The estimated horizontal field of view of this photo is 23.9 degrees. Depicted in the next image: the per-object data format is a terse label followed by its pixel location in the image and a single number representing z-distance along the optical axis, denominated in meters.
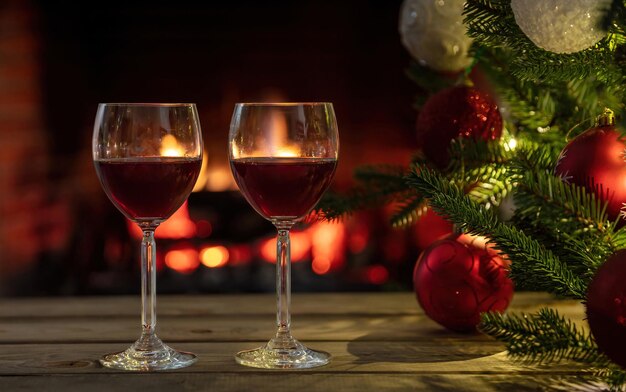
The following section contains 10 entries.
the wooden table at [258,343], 1.05
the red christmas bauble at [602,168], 1.08
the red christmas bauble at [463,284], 1.21
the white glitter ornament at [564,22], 1.05
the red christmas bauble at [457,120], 1.24
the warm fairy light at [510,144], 1.25
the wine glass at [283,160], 1.12
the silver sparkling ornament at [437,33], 1.33
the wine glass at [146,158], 1.12
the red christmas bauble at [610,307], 0.99
